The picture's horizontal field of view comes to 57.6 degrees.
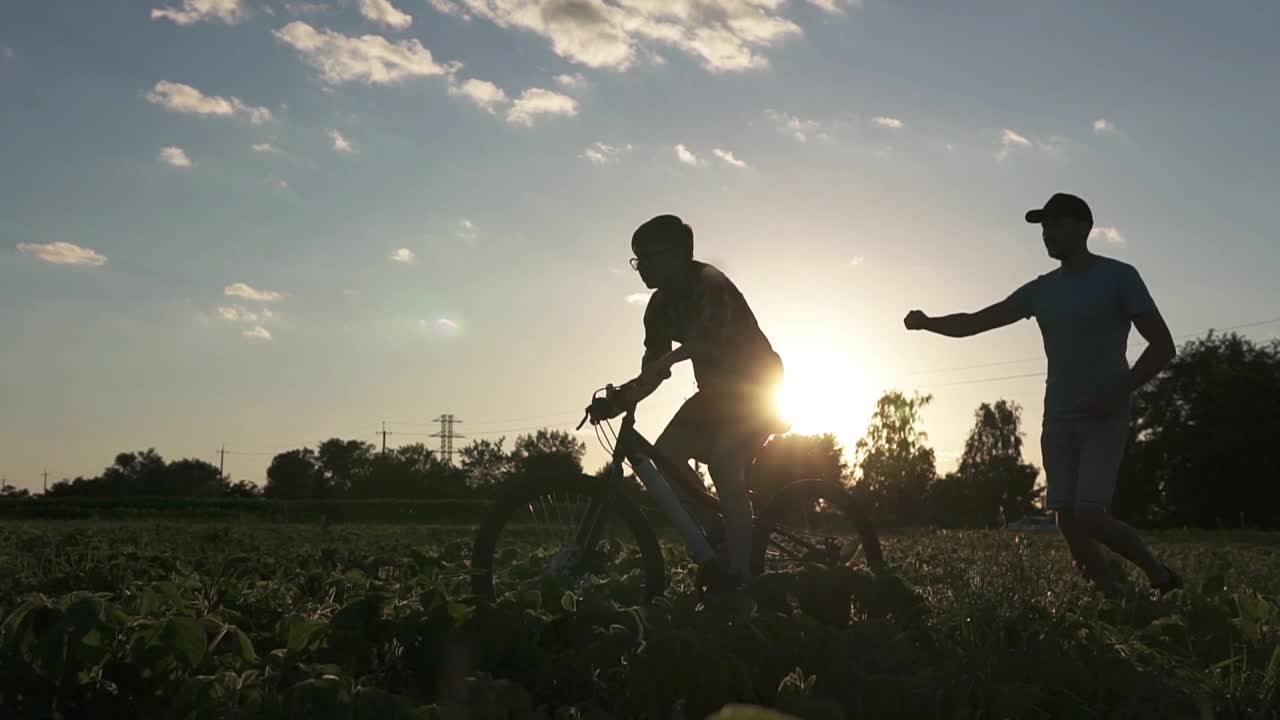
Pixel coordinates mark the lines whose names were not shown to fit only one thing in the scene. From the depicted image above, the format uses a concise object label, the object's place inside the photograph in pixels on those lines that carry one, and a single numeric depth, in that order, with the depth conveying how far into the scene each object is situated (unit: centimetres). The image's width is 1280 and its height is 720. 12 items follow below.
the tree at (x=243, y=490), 15550
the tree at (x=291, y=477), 14500
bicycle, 512
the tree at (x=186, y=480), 16688
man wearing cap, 652
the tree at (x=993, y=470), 10012
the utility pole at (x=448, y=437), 16175
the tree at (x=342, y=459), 16750
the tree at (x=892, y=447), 9156
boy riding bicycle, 546
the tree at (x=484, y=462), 15862
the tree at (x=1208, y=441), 6838
